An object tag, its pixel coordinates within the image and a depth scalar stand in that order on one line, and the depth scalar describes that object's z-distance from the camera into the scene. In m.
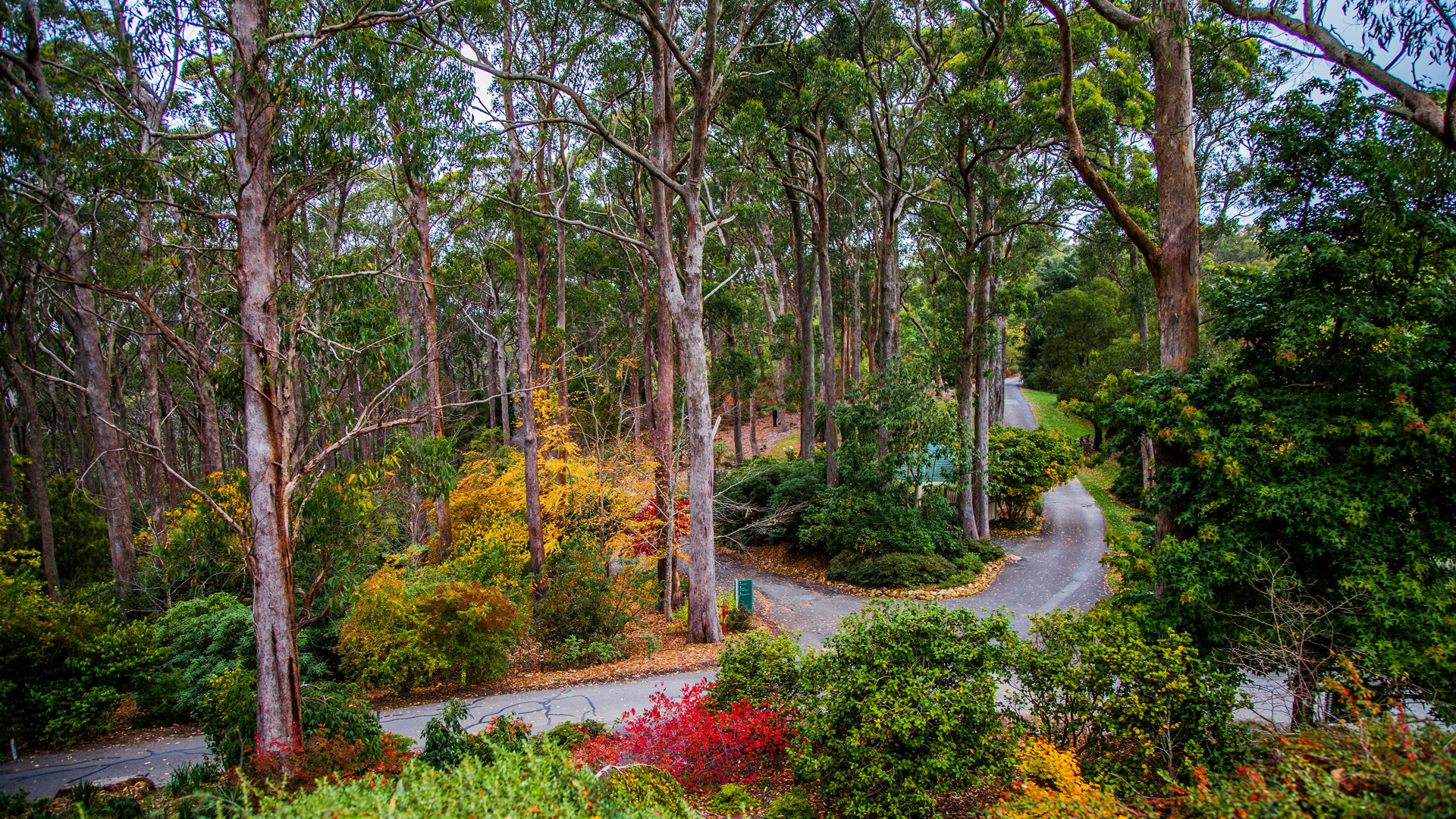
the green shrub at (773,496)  18.48
